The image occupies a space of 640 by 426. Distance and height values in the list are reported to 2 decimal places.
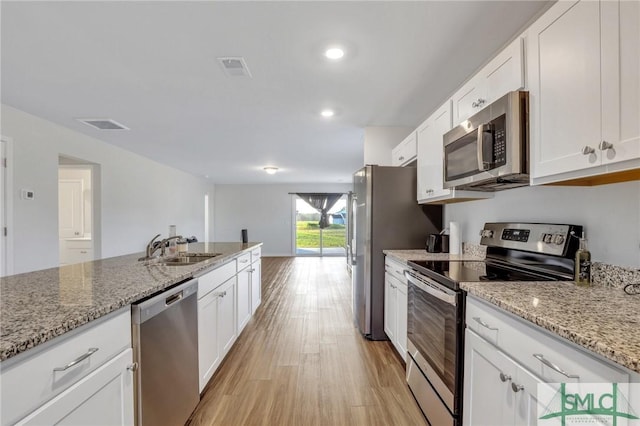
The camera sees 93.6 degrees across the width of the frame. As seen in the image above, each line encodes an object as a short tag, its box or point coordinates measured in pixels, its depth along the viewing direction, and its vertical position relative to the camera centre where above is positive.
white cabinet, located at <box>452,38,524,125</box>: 1.48 +0.74
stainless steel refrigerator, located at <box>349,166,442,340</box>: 2.99 -0.09
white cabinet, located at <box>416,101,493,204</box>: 2.26 +0.44
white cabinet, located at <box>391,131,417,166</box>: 2.97 +0.66
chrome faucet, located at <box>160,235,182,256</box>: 2.30 -0.23
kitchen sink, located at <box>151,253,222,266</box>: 2.47 -0.38
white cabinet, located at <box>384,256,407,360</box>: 2.38 -0.79
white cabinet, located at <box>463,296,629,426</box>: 0.85 -0.52
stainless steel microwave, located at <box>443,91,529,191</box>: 1.44 +0.37
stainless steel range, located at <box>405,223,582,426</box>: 1.50 -0.43
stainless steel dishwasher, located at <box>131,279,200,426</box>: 1.28 -0.69
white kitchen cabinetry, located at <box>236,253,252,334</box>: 2.92 -0.79
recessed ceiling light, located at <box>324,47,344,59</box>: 2.04 +1.12
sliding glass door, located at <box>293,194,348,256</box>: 9.84 -0.56
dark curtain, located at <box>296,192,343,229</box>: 9.80 +0.36
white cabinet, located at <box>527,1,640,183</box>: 0.98 +0.47
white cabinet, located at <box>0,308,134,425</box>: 0.77 -0.50
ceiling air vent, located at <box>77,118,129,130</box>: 3.54 +1.11
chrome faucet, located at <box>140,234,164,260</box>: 2.16 -0.25
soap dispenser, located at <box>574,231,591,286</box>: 1.40 -0.25
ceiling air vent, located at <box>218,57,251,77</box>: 2.18 +1.12
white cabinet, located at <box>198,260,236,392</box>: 1.96 -0.77
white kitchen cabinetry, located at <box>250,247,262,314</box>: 3.50 -0.81
